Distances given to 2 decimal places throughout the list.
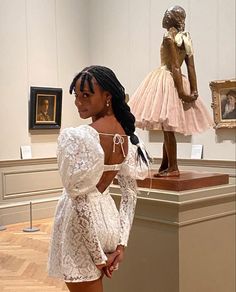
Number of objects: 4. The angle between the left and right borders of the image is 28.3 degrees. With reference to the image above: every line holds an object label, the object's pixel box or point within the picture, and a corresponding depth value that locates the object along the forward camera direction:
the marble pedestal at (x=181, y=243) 3.26
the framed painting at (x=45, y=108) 7.89
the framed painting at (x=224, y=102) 6.63
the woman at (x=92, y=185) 2.17
